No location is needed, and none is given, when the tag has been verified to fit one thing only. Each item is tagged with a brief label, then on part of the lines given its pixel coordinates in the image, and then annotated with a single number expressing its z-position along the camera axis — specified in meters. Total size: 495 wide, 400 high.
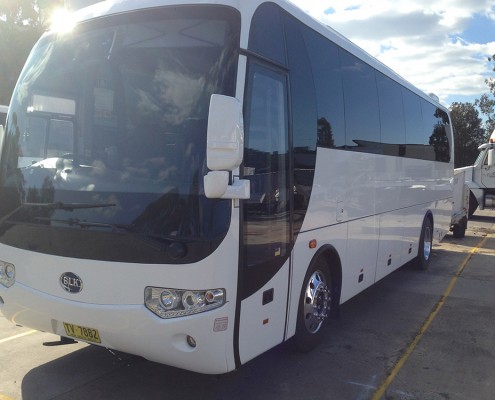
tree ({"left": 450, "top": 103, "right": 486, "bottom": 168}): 48.09
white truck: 20.02
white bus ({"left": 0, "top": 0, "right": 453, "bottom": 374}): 3.41
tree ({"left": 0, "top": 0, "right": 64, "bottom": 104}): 24.78
